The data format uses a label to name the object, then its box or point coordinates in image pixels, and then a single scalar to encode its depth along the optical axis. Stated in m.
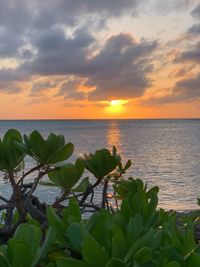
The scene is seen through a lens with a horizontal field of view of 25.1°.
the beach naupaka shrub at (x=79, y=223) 0.95
